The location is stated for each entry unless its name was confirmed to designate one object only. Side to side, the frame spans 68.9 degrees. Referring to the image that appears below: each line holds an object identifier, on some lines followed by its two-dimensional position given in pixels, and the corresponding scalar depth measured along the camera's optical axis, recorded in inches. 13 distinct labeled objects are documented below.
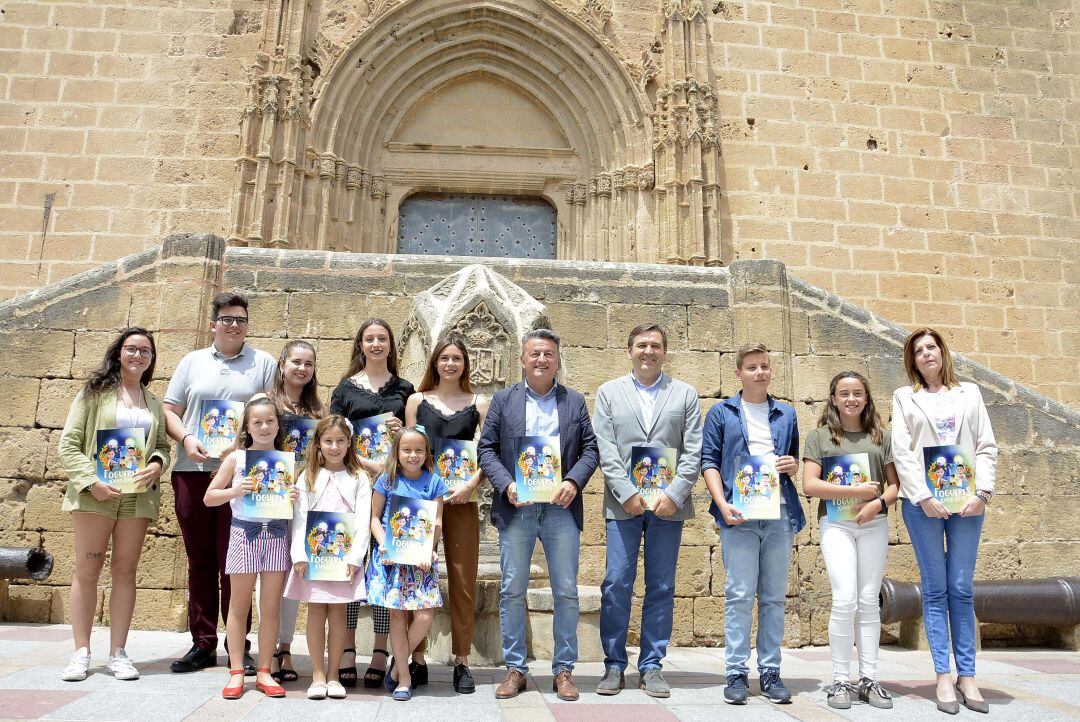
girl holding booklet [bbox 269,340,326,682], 158.7
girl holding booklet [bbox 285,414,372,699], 146.6
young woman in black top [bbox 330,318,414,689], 159.3
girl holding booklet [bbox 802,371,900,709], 153.1
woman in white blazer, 154.6
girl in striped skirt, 147.5
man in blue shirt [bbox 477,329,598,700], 152.9
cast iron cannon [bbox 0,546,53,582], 215.6
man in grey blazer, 156.4
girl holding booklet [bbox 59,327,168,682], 156.9
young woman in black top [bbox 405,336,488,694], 155.6
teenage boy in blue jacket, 153.6
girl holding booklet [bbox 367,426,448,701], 147.8
